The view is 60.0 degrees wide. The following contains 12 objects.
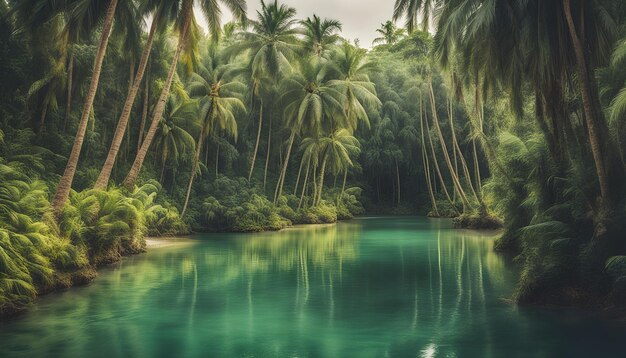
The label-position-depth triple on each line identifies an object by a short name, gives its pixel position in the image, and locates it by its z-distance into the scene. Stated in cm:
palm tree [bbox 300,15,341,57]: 3716
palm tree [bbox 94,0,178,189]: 1590
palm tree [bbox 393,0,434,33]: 1805
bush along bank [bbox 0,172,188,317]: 891
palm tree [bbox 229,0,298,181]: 3155
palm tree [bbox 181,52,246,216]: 2877
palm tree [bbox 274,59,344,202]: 3272
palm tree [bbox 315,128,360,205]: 3694
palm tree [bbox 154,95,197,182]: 2727
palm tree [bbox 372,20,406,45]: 6119
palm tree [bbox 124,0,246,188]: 1800
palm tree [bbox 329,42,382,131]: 3456
